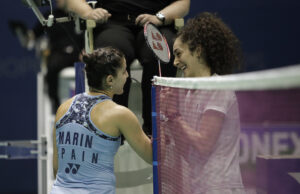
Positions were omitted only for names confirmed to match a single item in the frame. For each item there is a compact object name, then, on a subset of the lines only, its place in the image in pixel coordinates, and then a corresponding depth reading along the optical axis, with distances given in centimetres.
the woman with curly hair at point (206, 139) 793
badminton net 751
